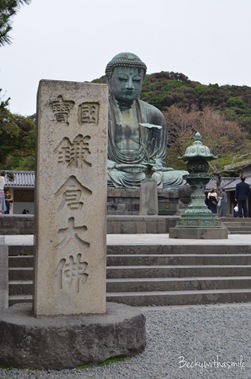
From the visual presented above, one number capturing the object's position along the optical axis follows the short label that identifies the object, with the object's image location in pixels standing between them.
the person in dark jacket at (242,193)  15.45
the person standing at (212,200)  16.38
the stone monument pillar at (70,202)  3.61
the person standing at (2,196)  11.91
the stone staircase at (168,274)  5.60
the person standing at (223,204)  18.30
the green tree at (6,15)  5.35
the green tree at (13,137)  8.49
